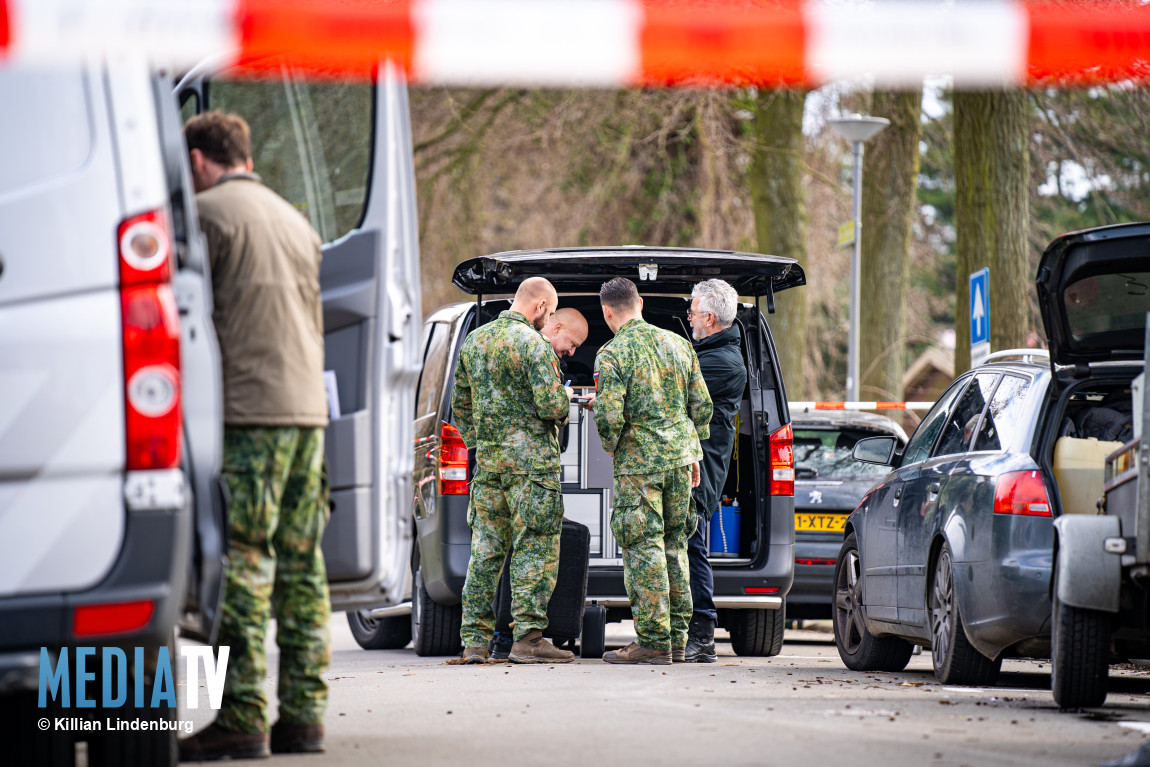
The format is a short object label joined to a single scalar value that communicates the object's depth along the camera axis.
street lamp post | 33.03
